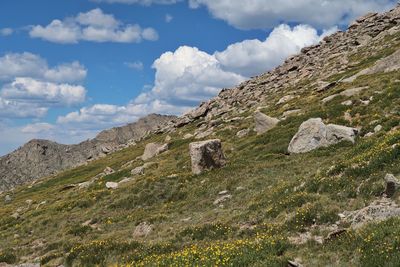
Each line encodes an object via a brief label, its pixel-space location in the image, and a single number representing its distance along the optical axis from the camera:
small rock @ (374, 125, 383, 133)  30.22
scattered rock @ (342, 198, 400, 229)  14.60
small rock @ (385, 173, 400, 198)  16.72
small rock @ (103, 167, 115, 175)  66.76
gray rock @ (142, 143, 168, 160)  67.38
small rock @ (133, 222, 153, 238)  24.15
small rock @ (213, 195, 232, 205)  27.47
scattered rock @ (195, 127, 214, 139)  67.38
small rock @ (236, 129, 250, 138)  51.70
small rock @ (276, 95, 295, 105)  68.88
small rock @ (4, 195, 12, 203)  86.38
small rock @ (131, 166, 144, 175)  48.71
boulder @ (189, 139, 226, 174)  36.59
